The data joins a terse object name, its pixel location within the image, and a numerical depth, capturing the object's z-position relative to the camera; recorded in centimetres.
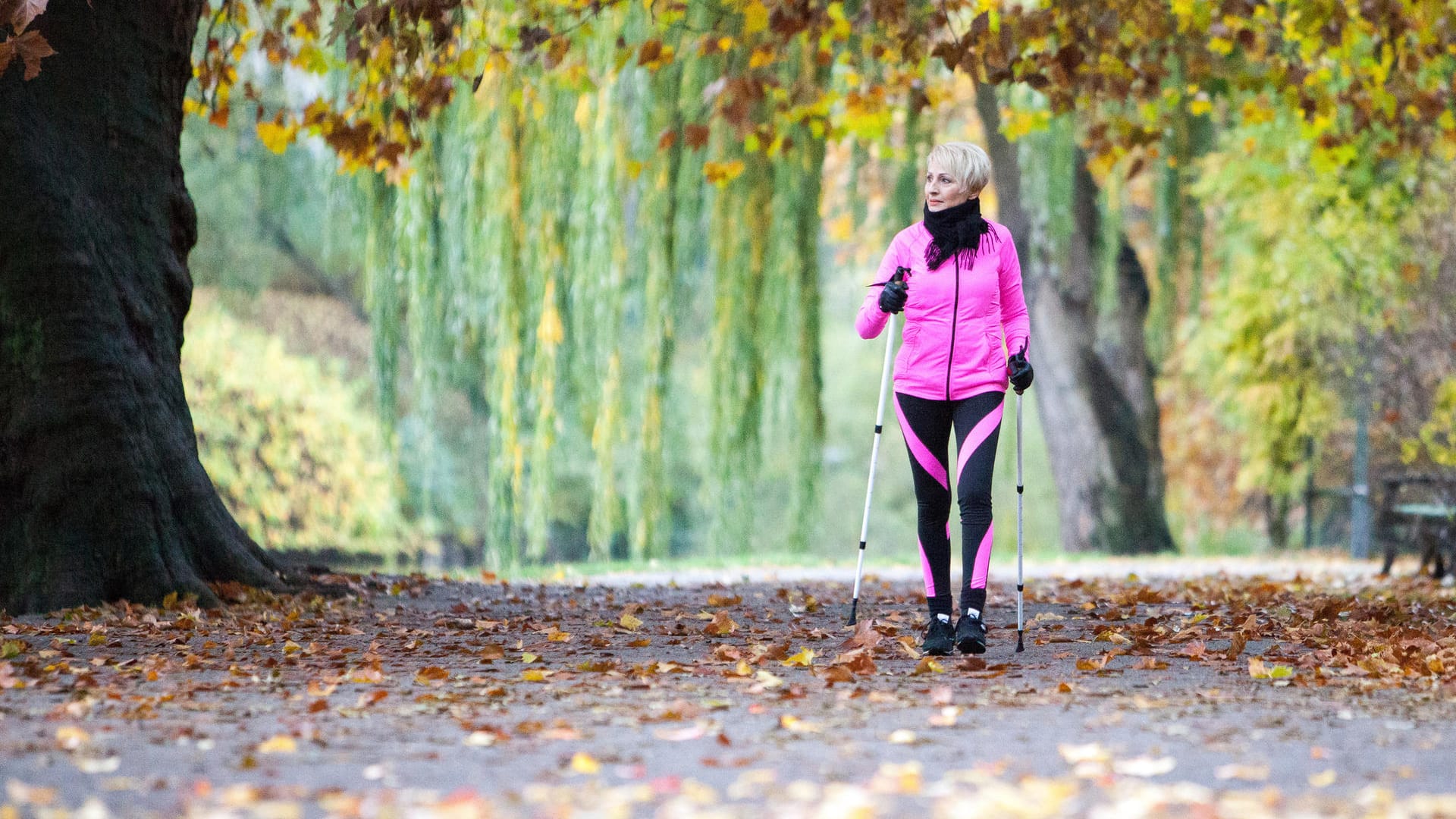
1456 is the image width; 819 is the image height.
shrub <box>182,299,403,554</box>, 4481
